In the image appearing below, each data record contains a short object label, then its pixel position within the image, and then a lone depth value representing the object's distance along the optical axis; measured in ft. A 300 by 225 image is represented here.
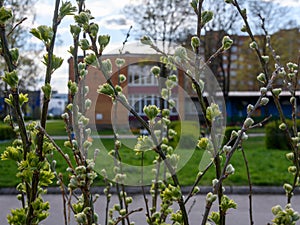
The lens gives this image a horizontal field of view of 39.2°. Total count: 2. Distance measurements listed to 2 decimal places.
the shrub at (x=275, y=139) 29.55
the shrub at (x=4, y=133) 34.45
